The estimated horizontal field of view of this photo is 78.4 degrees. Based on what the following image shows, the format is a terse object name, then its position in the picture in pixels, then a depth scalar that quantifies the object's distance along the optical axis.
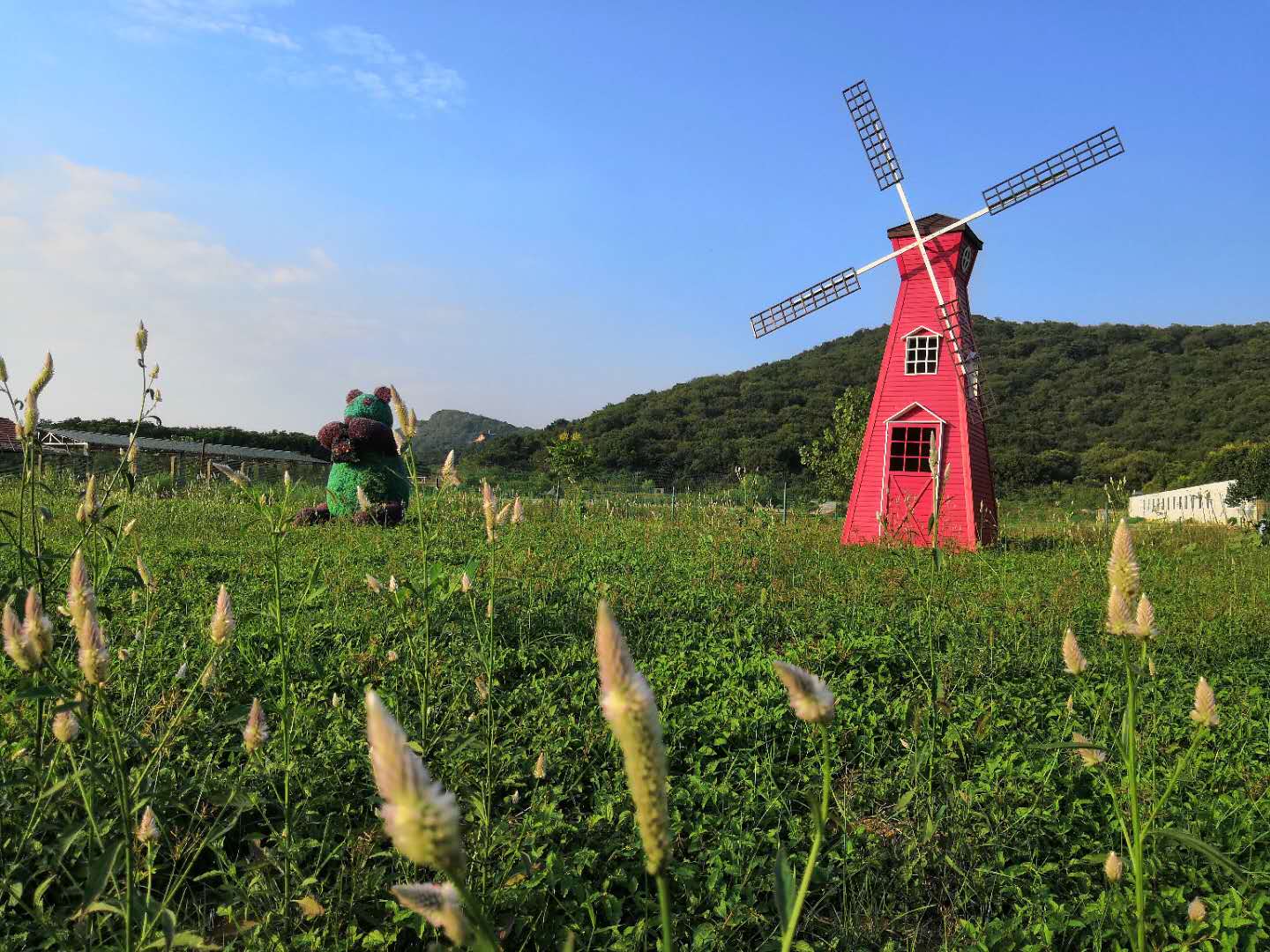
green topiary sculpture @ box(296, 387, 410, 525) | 10.91
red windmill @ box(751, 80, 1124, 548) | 11.88
